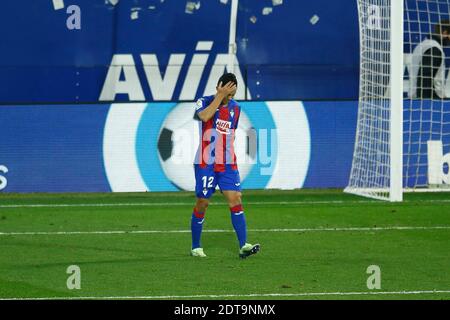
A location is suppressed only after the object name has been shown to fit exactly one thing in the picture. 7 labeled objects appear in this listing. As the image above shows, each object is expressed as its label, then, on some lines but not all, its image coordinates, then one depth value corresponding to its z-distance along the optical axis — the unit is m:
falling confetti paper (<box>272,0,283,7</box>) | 20.41
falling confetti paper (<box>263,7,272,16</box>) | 20.36
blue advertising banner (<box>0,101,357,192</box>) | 18.75
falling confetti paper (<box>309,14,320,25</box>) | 20.36
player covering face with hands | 12.05
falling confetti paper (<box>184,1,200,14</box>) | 20.28
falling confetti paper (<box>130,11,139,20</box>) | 20.16
